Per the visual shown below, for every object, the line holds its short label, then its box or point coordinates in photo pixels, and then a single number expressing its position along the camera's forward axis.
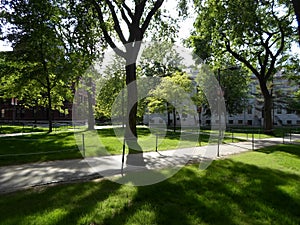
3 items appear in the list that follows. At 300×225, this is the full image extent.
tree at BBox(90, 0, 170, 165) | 9.82
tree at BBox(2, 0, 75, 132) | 13.70
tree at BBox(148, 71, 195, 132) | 27.22
